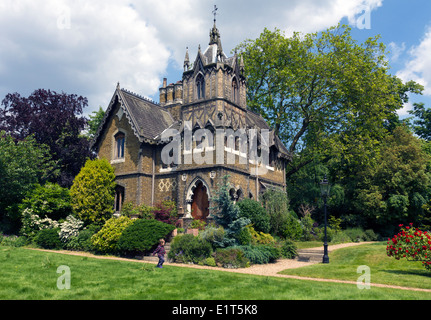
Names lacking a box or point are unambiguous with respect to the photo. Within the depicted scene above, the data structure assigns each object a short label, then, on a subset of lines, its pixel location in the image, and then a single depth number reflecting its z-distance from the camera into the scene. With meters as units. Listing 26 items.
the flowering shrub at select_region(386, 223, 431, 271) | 14.20
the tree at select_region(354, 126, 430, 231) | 32.81
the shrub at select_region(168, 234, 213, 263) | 17.62
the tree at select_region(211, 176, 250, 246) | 18.89
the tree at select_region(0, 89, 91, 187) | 30.53
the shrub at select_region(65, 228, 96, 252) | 21.10
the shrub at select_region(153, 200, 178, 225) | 24.23
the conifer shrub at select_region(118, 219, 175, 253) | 18.78
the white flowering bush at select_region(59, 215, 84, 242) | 22.27
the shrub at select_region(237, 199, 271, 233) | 22.72
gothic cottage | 24.70
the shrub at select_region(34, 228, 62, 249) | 21.85
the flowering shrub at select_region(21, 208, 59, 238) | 23.84
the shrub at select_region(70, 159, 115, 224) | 24.41
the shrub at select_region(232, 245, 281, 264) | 18.03
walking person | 14.68
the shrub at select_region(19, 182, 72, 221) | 24.44
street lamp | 19.55
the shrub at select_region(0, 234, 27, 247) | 22.31
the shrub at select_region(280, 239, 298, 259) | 20.67
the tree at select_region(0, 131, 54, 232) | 25.09
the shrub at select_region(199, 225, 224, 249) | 18.25
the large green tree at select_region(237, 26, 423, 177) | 34.91
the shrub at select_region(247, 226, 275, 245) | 21.03
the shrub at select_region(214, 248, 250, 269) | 16.81
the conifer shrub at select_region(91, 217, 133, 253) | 20.05
